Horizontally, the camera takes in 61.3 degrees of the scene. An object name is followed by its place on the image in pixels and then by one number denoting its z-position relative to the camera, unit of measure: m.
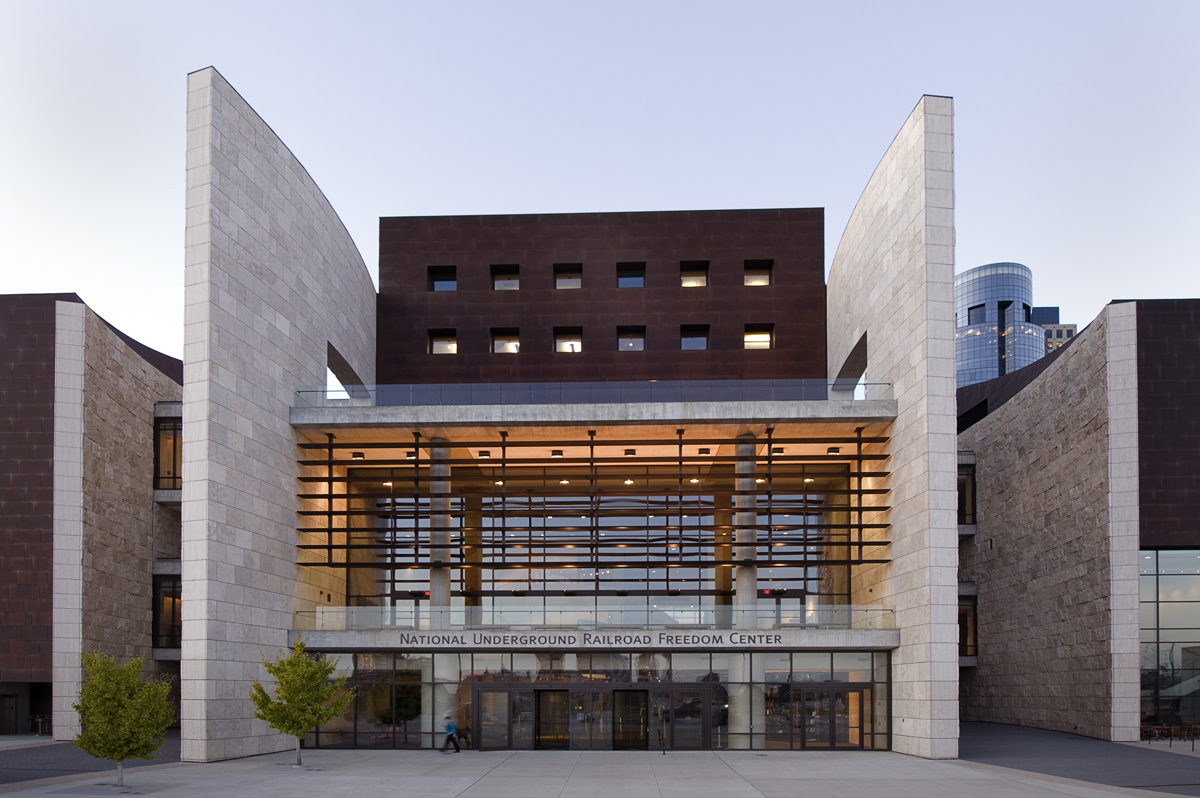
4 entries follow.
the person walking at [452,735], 29.94
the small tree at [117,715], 22.73
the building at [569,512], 29.11
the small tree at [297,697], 26.38
